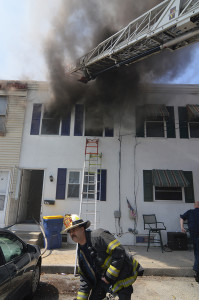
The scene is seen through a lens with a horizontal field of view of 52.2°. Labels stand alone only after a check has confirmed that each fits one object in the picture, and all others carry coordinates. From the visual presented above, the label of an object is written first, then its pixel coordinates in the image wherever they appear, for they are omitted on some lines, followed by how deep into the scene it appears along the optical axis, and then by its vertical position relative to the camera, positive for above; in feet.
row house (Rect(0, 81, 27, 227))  24.77 +6.60
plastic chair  23.26 -3.20
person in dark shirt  14.97 -2.22
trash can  21.35 -3.84
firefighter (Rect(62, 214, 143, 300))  6.89 -2.28
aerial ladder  14.84 +13.36
